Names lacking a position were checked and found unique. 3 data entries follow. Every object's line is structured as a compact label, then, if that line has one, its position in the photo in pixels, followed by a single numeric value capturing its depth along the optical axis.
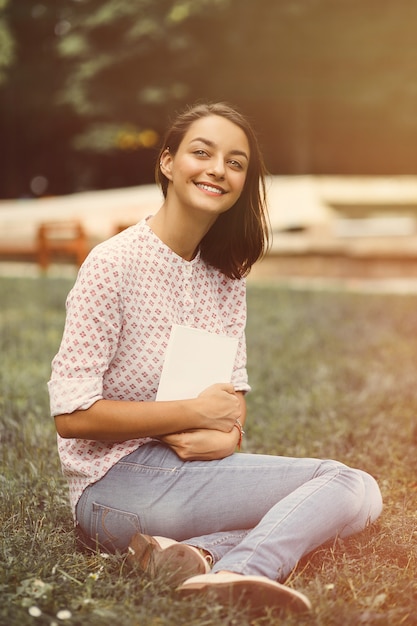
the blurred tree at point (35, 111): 21.31
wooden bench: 12.38
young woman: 2.60
